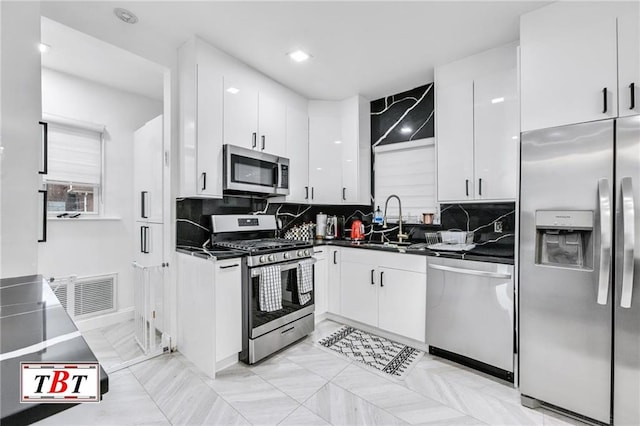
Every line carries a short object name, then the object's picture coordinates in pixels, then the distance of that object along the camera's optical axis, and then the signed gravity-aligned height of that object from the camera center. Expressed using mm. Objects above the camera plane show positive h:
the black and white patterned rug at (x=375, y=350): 2330 -1228
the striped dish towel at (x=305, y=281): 2703 -654
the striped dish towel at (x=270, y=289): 2344 -636
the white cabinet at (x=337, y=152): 3432 +721
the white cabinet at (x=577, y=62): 1646 +917
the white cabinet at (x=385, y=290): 2535 -748
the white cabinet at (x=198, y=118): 2367 +783
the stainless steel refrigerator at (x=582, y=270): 1569 -337
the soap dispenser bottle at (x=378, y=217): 3283 -61
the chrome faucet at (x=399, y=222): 3153 -111
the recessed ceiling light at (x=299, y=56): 2547 +1391
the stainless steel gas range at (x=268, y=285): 2312 -631
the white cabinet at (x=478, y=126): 2334 +734
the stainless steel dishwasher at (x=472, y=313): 2053 -773
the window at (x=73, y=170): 2863 +430
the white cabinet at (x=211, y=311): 2139 -767
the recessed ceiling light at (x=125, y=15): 2000 +1389
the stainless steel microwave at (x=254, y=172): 2578 +386
